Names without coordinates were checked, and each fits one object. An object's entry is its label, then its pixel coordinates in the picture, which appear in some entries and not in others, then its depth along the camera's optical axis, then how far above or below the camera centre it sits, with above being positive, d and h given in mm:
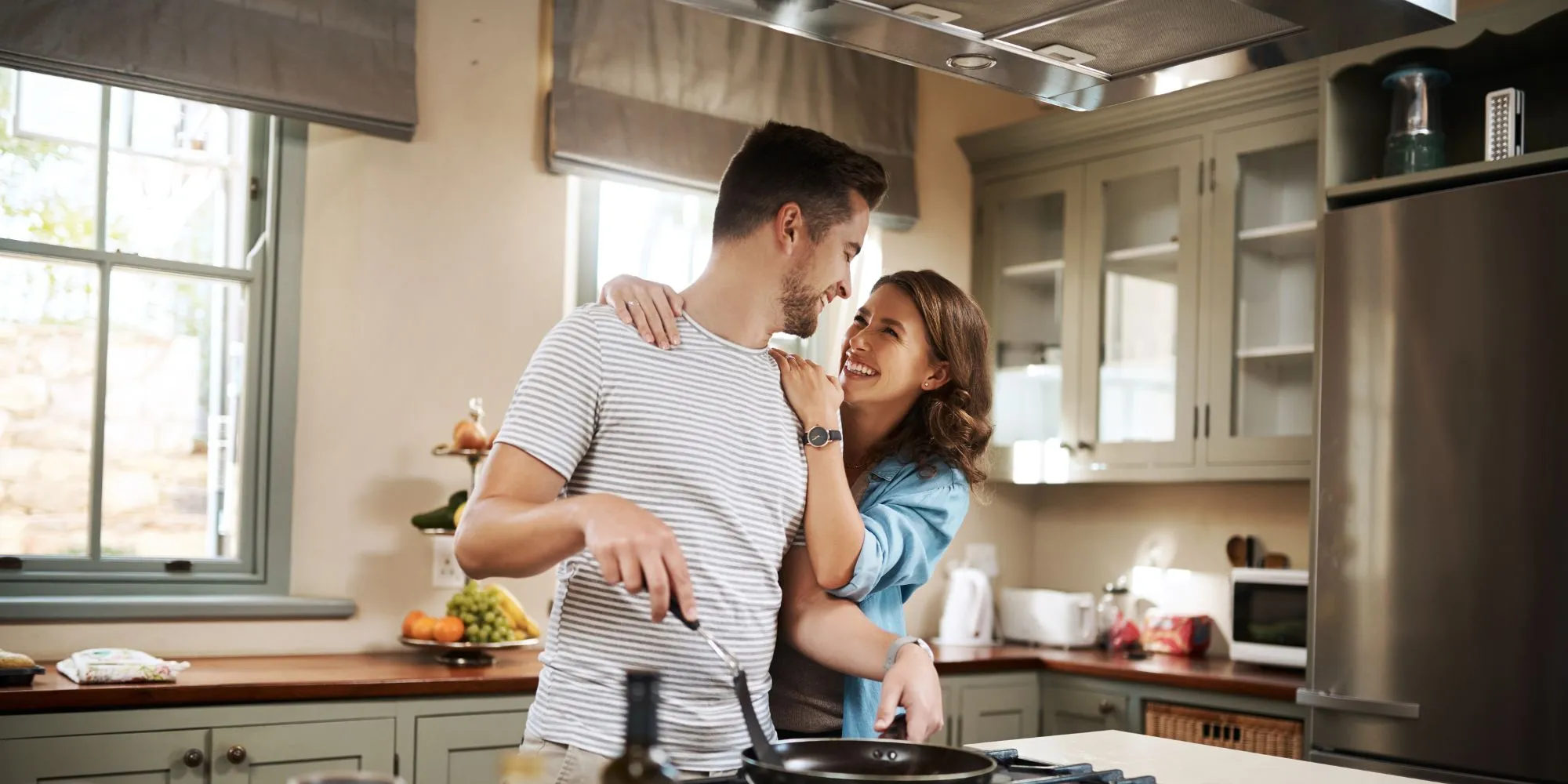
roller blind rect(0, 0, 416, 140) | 2820 +802
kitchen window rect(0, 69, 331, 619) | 3012 +161
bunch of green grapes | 2990 -413
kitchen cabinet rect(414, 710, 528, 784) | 2717 -640
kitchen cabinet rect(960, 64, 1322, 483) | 3662 +480
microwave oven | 3541 -434
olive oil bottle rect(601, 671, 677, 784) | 934 -198
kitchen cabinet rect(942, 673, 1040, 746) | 3572 -700
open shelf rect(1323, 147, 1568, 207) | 2896 +622
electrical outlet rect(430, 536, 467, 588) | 3318 -336
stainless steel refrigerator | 2723 -68
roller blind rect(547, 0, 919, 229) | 3594 +977
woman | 1717 -11
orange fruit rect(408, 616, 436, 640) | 2973 -441
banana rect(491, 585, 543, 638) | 3133 -428
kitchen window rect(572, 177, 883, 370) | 3748 +567
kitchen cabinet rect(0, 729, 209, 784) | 2309 -591
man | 1487 -53
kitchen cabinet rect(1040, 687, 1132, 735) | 3576 -705
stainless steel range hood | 1498 +475
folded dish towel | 2426 -449
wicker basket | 3211 -678
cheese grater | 3014 +740
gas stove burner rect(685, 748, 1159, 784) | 1440 -363
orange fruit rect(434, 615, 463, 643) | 2955 -439
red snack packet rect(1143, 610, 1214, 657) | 3959 -539
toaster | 4102 -520
